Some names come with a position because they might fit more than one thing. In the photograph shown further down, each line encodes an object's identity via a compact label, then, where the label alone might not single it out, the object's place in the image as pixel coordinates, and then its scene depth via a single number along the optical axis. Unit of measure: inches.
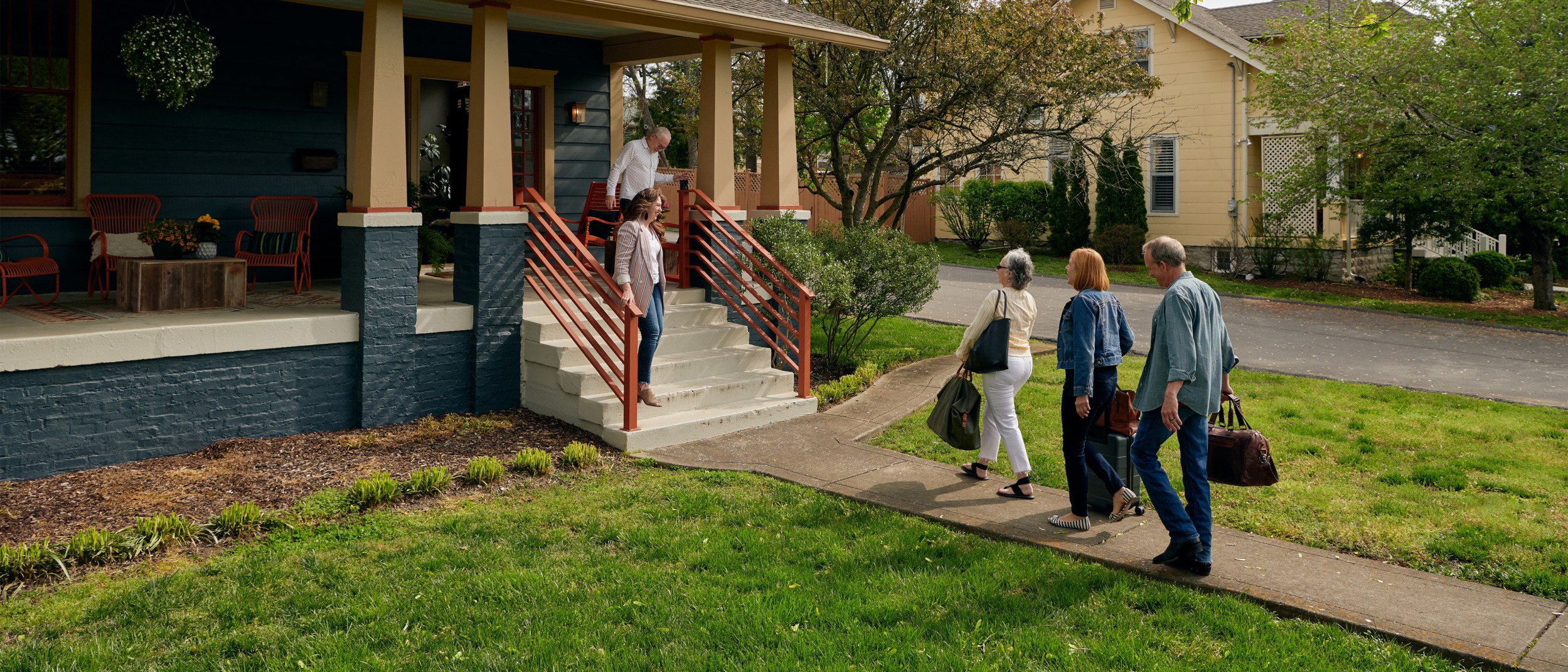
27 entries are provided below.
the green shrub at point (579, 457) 292.5
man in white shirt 377.1
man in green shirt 202.7
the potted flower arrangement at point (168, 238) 344.5
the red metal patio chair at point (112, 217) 369.4
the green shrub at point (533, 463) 284.5
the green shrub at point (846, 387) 386.9
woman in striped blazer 325.4
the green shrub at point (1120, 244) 924.0
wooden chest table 334.3
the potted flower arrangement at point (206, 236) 353.7
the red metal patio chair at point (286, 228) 386.9
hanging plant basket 341.4
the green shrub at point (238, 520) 234.5
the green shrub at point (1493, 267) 835.4
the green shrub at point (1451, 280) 751.1
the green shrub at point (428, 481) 263.4
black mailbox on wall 426.3
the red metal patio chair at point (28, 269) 348.2
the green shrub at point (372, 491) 254.1
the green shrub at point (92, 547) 215.9
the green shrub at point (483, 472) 274.8
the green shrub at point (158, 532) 222.2
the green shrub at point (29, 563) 207.0
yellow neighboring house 910.4
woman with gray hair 256.5
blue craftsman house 300.8
